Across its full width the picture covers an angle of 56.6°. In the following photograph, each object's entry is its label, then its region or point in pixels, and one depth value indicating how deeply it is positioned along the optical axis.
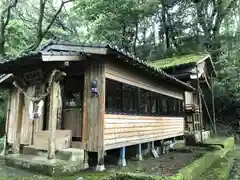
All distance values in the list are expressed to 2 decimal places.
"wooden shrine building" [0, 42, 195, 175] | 5.50
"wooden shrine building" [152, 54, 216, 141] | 12.18
